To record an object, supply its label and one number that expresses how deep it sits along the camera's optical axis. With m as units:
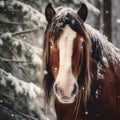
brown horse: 6.13
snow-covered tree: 6.29
